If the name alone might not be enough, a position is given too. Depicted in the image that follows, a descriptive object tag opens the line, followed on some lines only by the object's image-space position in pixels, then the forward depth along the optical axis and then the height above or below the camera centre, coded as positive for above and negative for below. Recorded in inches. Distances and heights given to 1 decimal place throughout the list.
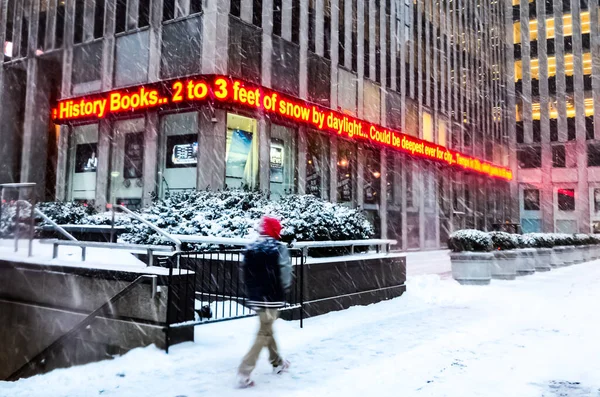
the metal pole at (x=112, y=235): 438.3 -6.8
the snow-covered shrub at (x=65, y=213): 607.2 +19.2
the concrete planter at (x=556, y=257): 872.3 -49.0
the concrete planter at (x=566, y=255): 902.8 -46.9
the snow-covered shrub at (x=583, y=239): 1011.3 -19.0
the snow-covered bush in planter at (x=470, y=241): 593.3 -14.1
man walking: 221.3 -22.9
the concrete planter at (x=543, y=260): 786.2 -48.7
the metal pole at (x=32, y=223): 381.7 +3.3
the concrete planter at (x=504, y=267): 653.9 -50.4
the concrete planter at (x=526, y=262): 730.8 -49.3
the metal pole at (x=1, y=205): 406.6 +18.7
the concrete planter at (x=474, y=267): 586.2 -45.9
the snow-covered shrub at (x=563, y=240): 904.8 -17.6
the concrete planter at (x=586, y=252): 1036.7 -48.0
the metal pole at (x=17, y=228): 394.6 -0.8
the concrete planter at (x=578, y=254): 982.3 -49.7
